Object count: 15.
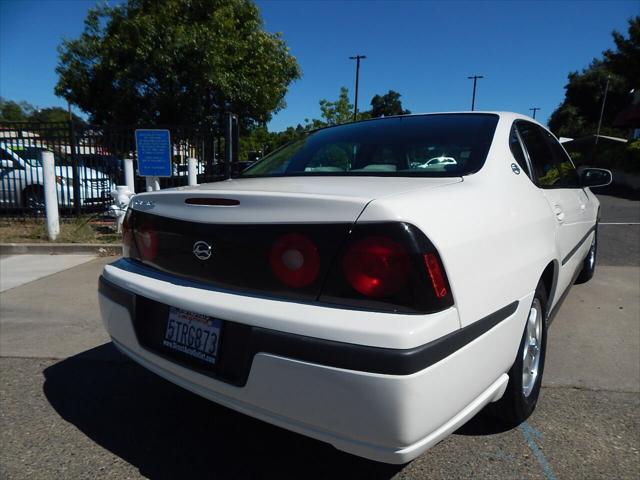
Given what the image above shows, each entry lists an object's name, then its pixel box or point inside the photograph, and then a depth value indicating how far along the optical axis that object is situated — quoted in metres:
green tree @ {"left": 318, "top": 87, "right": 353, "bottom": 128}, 32.31
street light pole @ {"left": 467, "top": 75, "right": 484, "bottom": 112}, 46.25
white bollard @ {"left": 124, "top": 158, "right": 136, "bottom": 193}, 7.88
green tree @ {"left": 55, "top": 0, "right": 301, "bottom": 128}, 14.55
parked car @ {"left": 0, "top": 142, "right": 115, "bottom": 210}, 8.66
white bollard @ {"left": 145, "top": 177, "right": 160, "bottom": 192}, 7.33
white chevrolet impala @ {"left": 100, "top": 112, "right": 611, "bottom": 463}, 1.37
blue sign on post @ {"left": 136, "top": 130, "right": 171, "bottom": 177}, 6.98
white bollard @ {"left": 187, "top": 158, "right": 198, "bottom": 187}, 8.54
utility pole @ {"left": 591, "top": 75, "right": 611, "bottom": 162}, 22.73
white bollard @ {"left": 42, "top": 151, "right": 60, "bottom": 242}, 6.67
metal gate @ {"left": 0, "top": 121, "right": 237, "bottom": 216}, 8.63
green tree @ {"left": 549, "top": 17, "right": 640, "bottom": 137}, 45.03
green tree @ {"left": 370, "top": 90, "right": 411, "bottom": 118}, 72.94
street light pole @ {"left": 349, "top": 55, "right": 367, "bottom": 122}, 39.65
